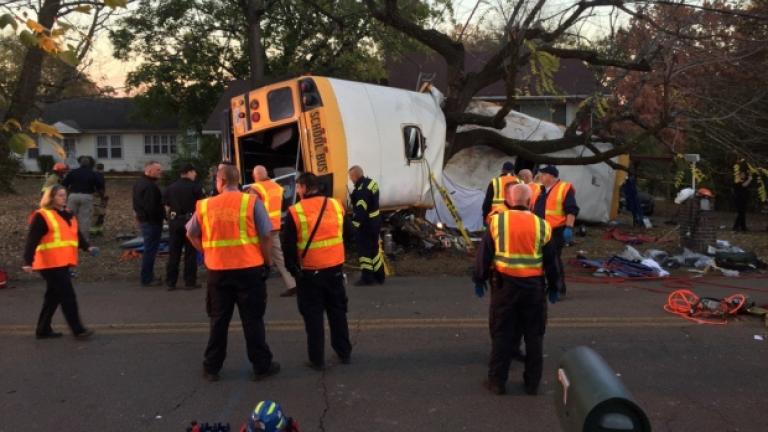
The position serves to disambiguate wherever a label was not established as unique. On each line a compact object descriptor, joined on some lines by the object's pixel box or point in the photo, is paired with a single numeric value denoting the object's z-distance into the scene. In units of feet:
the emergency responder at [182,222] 28.78
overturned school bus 31.63
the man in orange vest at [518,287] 15.87
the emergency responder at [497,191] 28.55
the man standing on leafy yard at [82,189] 38.11
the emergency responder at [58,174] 36.04
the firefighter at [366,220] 28.81
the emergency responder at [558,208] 25.40
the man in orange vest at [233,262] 16.61
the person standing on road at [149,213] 29.91
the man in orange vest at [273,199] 26.94
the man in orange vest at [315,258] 17.54
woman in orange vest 20.20
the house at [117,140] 134.21
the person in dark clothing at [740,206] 51.72
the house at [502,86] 87.25
